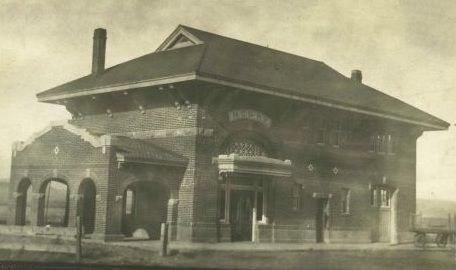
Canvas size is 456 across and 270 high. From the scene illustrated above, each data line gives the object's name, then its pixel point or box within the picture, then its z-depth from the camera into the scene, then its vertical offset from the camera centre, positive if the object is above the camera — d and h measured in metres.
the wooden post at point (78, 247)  17.42 -1.26
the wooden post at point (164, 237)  18.47 -0.96
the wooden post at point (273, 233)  24.87 -1.02
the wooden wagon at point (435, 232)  25.88 -0.94
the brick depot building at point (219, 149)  22.62 +2.02
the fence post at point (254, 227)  24.50 -0.81
